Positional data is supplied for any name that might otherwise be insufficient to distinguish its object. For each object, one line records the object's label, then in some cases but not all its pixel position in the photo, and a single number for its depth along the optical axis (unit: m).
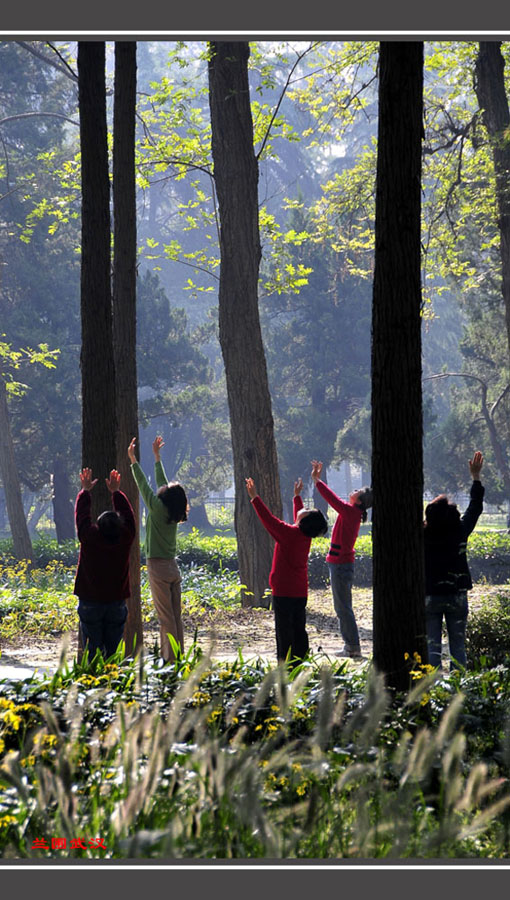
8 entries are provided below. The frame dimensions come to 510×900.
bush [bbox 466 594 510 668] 16.48
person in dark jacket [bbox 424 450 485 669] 16.16
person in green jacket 16.39
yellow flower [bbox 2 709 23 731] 8.11
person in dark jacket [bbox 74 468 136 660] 13.83
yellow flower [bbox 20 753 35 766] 7.67
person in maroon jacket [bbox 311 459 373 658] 19.19
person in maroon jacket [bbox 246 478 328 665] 15.50
